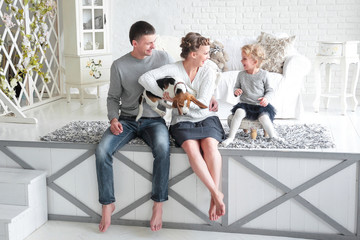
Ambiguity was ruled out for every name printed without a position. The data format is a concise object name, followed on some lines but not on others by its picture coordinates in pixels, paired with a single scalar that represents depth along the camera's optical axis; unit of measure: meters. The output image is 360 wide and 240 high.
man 2.83
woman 2.76
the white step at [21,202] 2.74
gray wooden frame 2.78
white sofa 4.56
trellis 4.88
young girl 3.05
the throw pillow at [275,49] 4.72
